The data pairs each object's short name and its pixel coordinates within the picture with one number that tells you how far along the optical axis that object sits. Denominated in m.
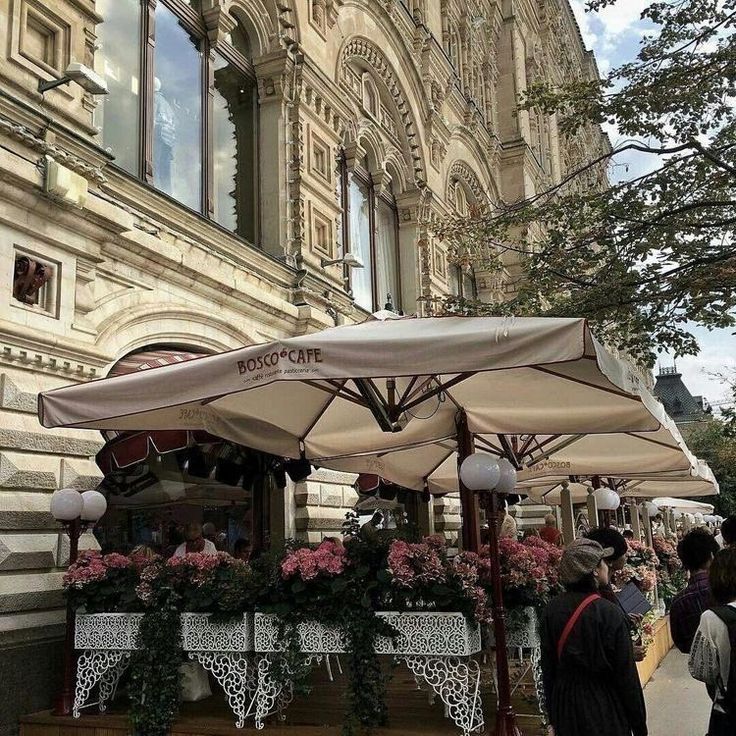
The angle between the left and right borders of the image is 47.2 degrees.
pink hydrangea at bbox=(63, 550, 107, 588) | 6.53
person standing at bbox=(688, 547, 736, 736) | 3.90
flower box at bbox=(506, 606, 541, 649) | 5.90
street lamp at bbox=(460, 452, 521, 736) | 5.41
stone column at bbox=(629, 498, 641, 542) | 15.42
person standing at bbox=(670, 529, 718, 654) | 5.00
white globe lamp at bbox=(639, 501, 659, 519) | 17.67
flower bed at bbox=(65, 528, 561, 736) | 5.54
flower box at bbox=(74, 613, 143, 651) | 6.32
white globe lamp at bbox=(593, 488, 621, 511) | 11.16
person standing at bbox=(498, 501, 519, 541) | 12.43
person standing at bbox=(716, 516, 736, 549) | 6.17
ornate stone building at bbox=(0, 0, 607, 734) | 7.31
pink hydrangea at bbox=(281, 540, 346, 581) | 5.69
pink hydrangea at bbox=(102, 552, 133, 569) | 6.61
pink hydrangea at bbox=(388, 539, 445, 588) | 5.53
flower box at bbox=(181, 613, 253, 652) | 5.97
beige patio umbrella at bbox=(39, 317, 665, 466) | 4.91
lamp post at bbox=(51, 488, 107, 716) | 6.66
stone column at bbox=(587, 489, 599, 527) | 11.14
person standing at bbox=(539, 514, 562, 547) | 12.68
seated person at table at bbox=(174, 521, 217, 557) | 8.20
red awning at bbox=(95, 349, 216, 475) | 7.95
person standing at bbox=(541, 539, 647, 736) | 4.03
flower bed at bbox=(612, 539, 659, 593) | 10.32
